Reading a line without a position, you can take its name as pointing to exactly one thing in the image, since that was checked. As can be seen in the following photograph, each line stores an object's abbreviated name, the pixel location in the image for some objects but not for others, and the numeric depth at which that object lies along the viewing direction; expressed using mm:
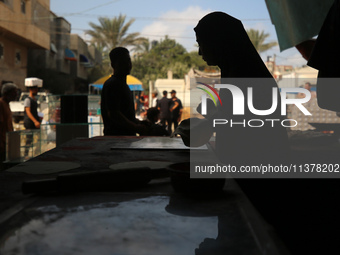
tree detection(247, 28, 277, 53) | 30234
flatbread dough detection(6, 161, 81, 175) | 1555
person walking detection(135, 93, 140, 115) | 16633
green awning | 2832
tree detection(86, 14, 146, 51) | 28312
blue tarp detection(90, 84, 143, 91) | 15938
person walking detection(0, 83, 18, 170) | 4816
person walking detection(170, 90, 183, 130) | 10805
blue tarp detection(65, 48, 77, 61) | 27984
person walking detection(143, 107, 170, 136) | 3704
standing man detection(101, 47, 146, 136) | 3324
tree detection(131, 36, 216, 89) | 30188
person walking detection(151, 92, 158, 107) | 11527
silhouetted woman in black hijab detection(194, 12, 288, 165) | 1551
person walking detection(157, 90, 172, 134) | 10727
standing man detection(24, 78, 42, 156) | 6008
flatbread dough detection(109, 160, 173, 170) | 1641
